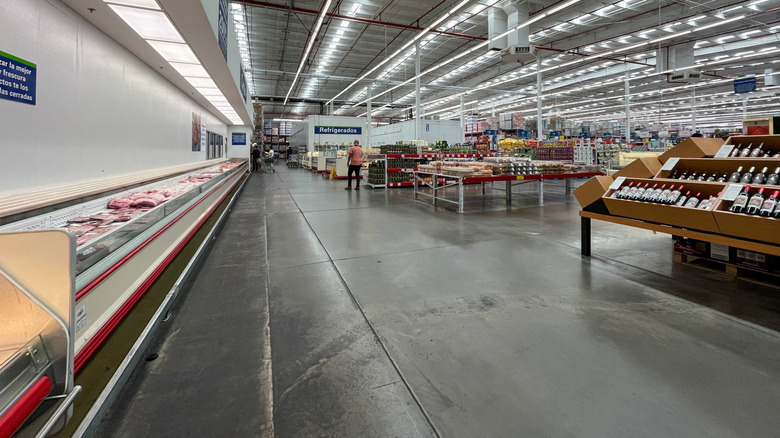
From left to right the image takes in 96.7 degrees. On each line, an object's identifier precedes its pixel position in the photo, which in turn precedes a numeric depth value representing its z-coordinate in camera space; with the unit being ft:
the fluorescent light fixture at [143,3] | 10.55
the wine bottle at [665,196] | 9.80
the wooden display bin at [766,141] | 9.74
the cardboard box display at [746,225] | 7.39
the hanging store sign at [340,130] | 66.23
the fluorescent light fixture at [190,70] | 18.15
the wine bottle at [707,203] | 8.76
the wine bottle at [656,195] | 9.99
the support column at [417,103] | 44.31
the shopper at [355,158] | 35.14
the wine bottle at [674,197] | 9.61
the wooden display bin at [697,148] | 10.82
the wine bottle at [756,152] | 9.67
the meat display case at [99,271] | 3.82
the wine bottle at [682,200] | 9.44
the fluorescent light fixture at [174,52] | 14.70
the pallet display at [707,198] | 7.82
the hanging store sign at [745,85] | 51.33
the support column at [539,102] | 50.31
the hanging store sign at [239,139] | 53.07
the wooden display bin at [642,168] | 11.51
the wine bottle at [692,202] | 9.12
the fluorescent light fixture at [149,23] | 11.29
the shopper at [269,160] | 72.79
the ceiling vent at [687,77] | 44.45
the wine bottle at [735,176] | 9.35
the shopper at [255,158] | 65.78
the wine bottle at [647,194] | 10.24
